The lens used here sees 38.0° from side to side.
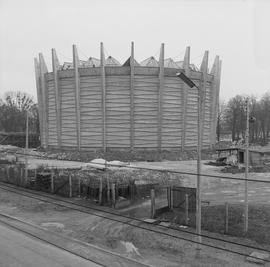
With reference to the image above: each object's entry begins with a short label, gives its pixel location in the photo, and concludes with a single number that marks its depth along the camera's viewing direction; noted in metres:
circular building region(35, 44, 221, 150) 61.16
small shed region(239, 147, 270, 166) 50.70
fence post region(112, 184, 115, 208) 22.35
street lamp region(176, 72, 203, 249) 13.65
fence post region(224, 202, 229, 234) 16.67
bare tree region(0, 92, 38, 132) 122.88
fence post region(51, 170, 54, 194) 26.94
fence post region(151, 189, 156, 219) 19.40
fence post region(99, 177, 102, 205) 23.27
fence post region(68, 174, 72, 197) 25.38
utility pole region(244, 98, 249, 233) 15.74
